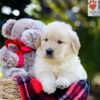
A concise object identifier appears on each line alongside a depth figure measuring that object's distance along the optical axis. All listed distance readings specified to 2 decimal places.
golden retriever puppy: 2.45
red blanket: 2.45
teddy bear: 2.62
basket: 2.43
